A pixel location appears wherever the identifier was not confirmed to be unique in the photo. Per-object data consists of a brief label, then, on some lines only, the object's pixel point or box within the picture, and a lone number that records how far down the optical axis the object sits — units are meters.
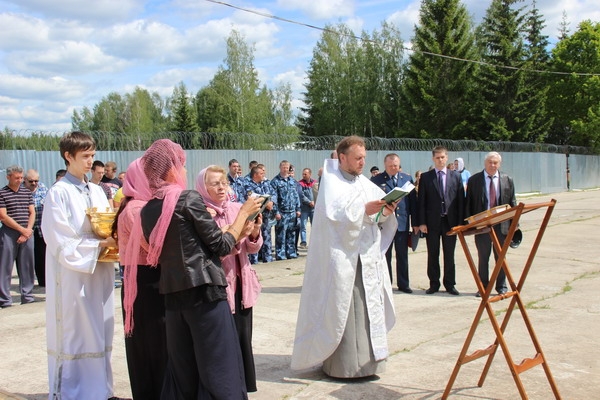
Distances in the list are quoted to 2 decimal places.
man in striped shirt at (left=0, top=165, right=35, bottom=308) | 8.69
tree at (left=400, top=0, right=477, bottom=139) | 41.25
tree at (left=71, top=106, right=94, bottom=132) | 68.44
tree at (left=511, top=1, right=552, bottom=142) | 40.47
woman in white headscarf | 14.63
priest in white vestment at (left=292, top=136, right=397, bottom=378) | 4.98
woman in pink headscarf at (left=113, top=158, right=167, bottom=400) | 3.97
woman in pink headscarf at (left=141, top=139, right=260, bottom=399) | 3.55
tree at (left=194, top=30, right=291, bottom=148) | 47.50
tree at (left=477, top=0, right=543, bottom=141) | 40.12
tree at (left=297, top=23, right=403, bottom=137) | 49.56
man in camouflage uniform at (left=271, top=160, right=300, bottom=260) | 12.23
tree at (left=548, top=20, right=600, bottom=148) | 40.50
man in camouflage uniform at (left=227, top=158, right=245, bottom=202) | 11.42
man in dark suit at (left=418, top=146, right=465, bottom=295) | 8.67
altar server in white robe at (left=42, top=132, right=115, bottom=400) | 4.46
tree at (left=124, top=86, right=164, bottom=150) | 63.47
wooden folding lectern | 4.07
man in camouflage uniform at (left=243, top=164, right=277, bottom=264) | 11.62
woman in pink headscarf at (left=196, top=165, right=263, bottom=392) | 4.66
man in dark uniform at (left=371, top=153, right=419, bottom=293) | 8.63
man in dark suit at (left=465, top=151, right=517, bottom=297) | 8.32
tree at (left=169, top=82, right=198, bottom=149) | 49.62
